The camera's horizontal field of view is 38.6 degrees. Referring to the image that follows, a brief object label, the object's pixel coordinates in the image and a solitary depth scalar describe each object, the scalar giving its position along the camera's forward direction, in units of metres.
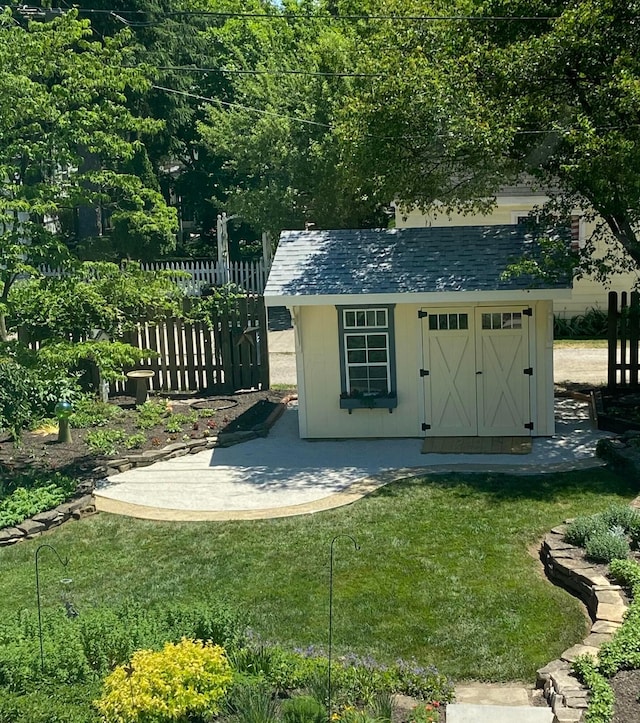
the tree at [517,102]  12.02
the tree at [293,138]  22.52
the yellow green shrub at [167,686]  5.63
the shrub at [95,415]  13.78
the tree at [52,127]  11.24
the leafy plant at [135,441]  13.38
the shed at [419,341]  13.28
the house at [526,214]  22.88
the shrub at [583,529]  8.82
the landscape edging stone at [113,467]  10.19
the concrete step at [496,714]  6.04
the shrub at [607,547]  8.34
